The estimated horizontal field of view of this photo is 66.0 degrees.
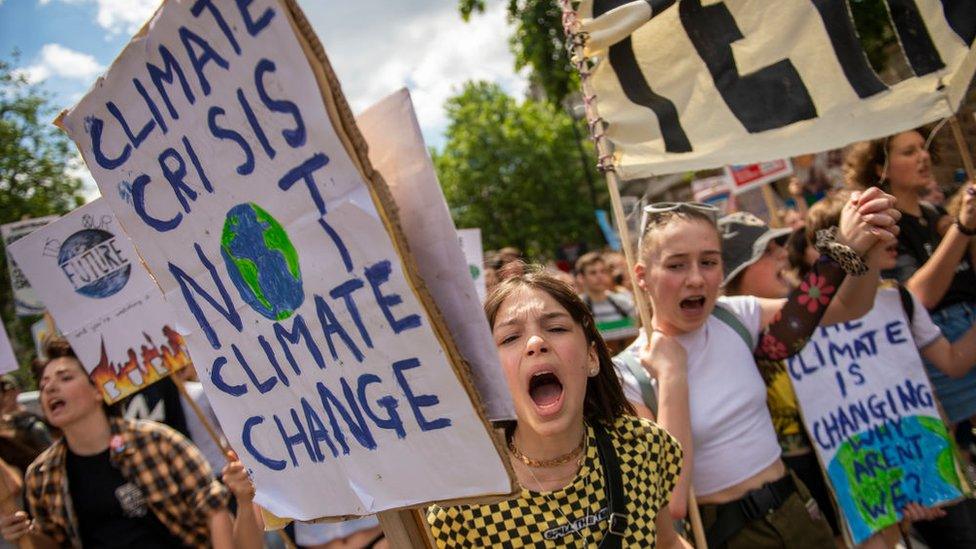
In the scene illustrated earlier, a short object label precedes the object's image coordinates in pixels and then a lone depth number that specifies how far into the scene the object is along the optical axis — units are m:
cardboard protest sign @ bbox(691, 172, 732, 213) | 8.92
